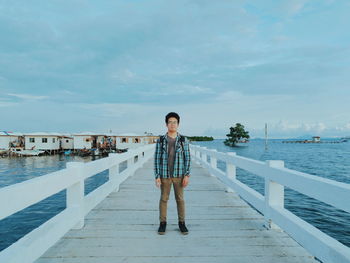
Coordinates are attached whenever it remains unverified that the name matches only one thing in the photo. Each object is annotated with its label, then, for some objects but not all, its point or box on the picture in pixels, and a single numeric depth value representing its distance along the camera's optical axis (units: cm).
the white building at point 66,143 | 5581
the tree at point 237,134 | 12700
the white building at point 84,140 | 5172
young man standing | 362
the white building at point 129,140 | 5178
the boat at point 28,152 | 4744
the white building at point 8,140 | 5212
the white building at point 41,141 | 5009
